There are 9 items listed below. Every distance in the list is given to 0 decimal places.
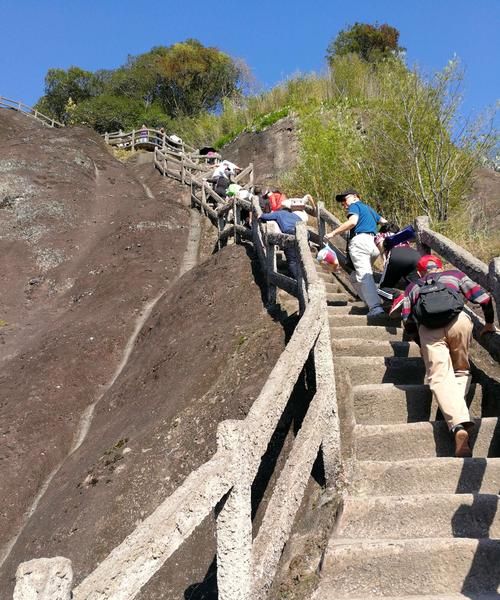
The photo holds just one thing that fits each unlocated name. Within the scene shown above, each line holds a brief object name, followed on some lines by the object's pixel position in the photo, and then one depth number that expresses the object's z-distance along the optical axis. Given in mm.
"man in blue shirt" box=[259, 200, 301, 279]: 10211
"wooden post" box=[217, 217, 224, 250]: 16922
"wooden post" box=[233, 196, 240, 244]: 13742
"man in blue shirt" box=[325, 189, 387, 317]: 8172
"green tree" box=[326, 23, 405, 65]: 63000
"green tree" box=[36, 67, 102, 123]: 62531
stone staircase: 4074
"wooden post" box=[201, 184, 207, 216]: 22141
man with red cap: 5379
